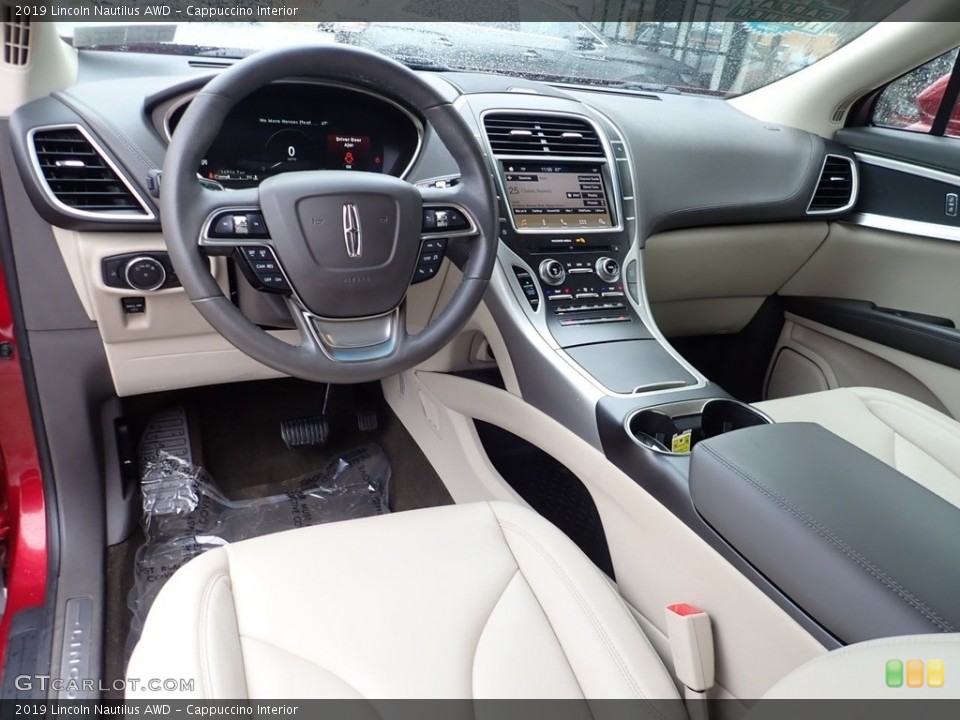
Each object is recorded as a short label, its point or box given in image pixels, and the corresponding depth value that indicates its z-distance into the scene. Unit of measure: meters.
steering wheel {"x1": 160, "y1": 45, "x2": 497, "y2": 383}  0.97
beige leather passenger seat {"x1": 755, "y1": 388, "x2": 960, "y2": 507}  1.28
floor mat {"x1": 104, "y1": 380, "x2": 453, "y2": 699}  1.84
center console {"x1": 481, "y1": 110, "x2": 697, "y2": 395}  1.34
